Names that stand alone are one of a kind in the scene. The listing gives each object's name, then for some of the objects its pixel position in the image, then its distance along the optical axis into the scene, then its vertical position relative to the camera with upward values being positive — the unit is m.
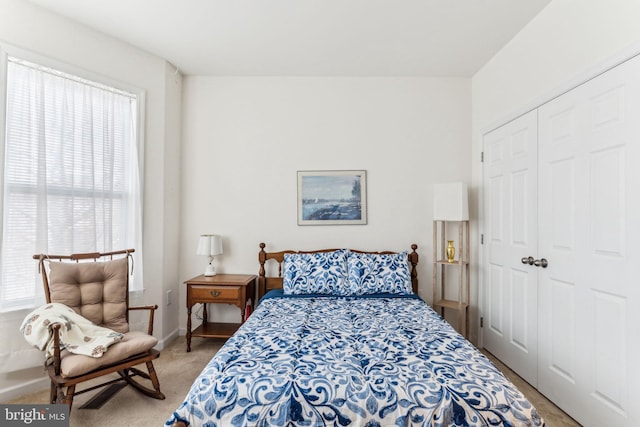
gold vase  3.23 -0.41
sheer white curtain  2.26 +0.33
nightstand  3.05 -0.82
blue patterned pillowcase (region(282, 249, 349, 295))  2.98 -0.61
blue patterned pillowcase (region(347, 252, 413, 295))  2.95 -0.61
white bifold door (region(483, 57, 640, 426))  1.72 -0.25
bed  1.29 -0.78
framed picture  3.47 +0.18
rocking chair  1.90 -0.77
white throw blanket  1.95 -0.80
